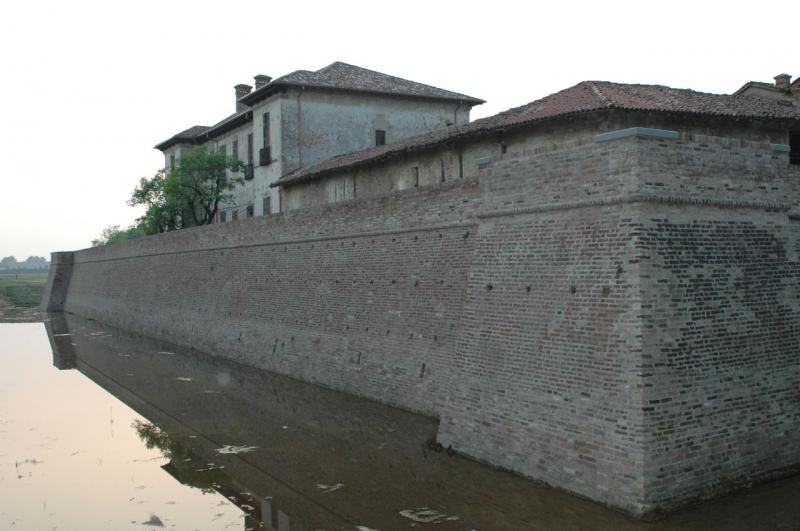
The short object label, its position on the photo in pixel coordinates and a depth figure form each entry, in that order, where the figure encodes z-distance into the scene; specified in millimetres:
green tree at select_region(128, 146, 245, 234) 30594
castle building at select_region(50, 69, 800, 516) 7754
